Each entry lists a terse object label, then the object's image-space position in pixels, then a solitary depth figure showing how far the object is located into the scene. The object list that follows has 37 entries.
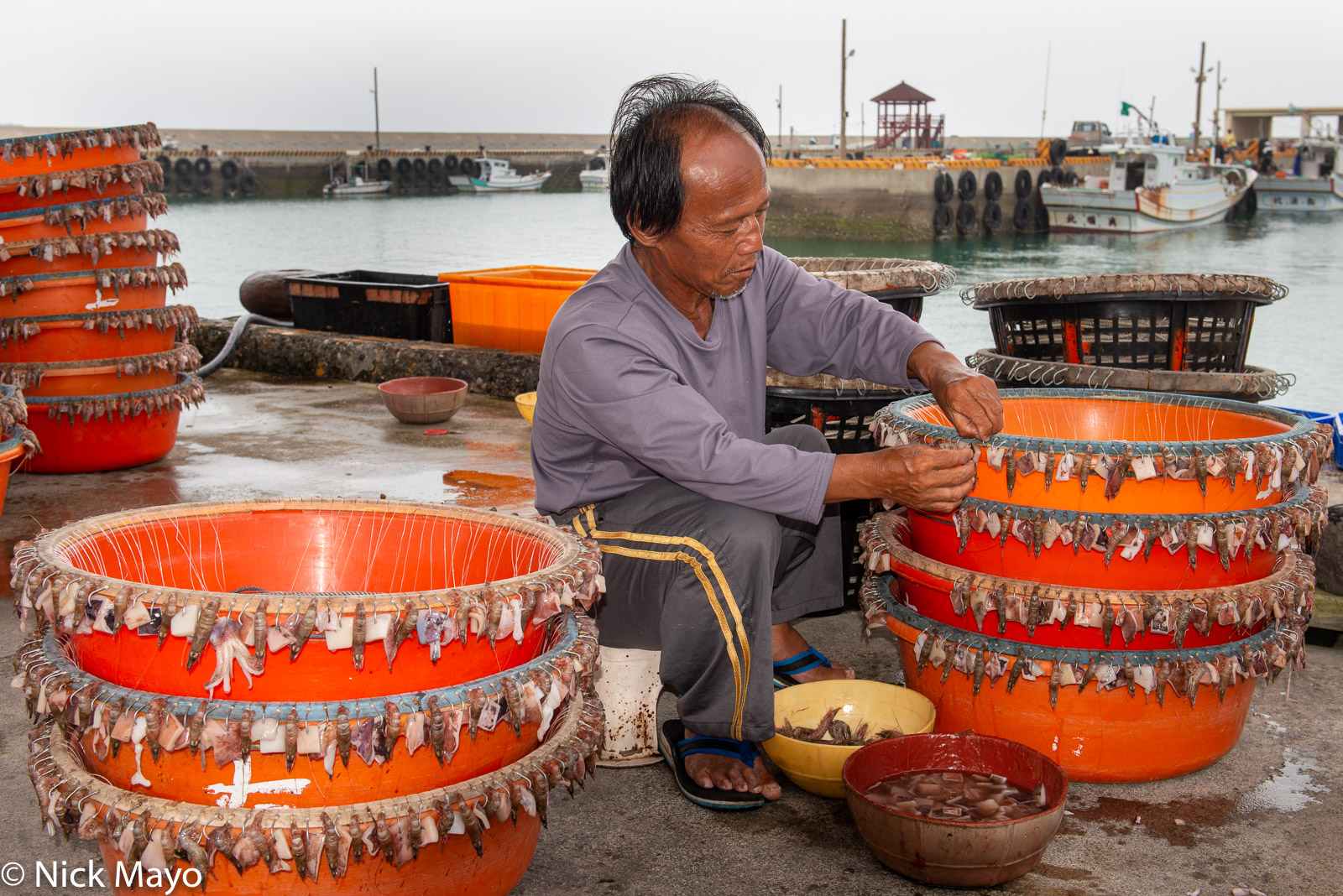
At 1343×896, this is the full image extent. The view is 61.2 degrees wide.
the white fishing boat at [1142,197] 35.69
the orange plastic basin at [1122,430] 2.04
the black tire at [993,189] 37.81
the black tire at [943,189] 36.09
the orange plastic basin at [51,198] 4.30
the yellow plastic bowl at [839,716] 2.12
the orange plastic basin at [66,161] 4.24
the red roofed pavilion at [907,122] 60.88
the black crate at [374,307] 7.44
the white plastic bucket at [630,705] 2.25
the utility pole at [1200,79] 56.31
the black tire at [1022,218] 38.25
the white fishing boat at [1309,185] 44.78
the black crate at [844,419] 3.08
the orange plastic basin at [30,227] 4.32
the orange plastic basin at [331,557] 1.57
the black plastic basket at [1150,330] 3.47
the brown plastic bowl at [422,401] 5.78
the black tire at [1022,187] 38.41
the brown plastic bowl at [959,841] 1.75
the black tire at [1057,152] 40.81
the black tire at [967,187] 37.06
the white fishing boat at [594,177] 75.62
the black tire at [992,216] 37.97
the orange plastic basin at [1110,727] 2.13
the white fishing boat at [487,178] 68.00
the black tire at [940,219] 36.38
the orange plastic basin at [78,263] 4.41
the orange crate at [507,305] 6.84
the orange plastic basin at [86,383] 4.55
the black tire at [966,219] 36.91
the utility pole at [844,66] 48.12
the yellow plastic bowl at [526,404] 5.21
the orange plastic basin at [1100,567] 2.07
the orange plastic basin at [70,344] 4.49
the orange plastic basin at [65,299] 4.44
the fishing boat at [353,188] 61.84
